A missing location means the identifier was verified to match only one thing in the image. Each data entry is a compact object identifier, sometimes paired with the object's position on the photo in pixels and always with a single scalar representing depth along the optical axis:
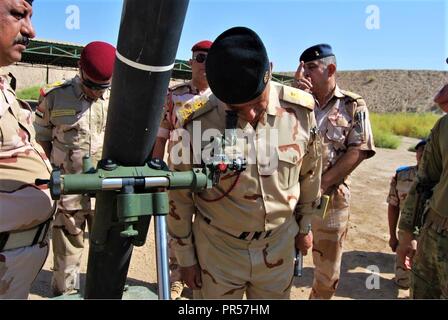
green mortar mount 1.33
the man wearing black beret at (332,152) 3.57
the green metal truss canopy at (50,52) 19.64
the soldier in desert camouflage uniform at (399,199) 4.52
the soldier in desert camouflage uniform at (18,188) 1.87
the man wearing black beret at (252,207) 2.29
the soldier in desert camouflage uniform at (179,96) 3.86
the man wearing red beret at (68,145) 3.81
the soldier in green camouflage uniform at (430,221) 2.51
